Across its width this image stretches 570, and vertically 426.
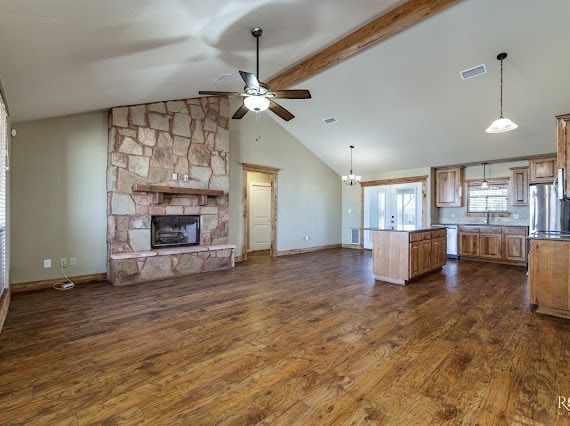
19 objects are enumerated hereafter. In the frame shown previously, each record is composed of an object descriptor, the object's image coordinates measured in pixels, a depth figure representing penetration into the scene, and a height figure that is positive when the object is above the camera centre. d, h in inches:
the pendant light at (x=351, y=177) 289.9 +36.9
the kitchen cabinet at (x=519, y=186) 259.1 +25.1
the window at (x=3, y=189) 121.0 +10.5
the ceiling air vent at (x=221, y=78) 174.4 +83.6
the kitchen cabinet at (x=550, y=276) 124.7 -28.0
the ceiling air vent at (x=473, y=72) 172.6 +86.7
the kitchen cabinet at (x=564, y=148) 127.5 +29.2
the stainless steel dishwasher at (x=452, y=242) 284.5 -28.3
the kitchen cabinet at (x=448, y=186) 293.1 +28.0
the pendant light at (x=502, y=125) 139.4 +42.8
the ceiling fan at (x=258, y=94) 123.3 +54.9
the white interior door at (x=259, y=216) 330.0 -3.2
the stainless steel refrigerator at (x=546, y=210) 216.1 +2.8
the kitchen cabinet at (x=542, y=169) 237.6 +37.2
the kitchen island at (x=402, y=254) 182.2 -26.8
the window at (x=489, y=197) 275.4 +16.5
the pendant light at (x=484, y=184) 282.2 +28.9
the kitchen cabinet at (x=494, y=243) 248.7 -27.2
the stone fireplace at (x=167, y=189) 190.9 +17.5
